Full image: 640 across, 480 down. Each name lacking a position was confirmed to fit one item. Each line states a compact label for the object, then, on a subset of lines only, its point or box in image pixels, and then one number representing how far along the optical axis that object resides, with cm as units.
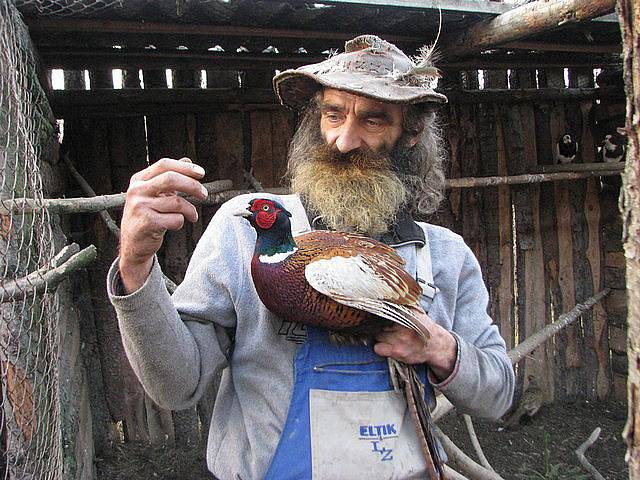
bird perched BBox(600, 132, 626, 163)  523
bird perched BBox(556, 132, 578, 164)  514
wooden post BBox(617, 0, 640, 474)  118
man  137
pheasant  142
